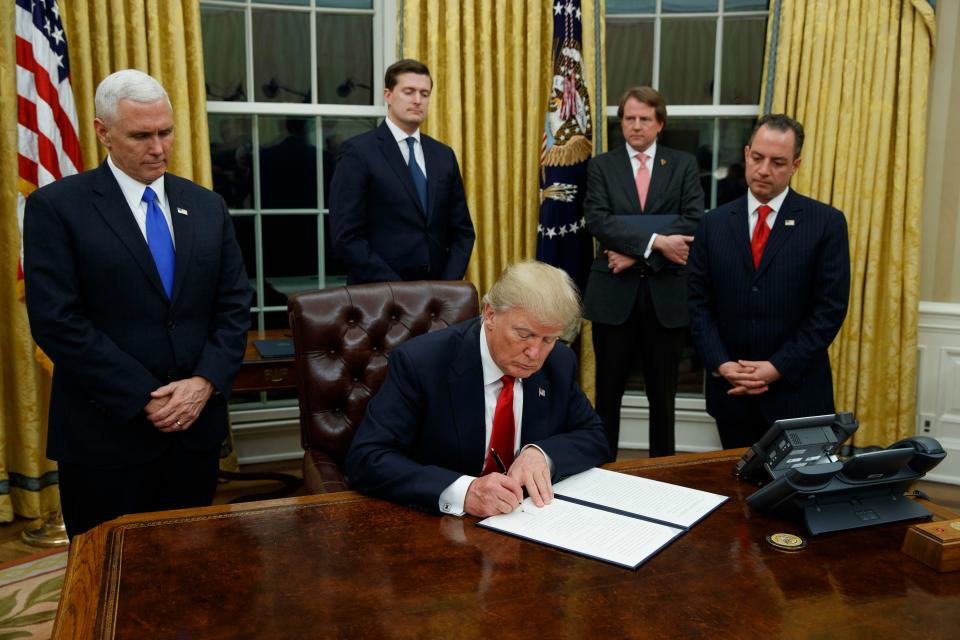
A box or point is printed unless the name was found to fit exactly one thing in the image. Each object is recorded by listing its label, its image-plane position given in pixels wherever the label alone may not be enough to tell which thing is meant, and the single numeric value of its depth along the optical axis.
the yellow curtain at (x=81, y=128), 3.49
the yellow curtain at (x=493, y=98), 4.12
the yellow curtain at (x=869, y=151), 4.09
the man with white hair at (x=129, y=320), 2.06
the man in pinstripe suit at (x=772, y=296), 2.73
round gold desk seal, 1.53
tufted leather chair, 2.31
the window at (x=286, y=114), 4.17
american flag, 3.28
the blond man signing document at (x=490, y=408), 1.76
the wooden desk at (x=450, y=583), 1.25
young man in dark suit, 3.34
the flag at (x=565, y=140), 4.13
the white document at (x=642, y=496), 1.68
